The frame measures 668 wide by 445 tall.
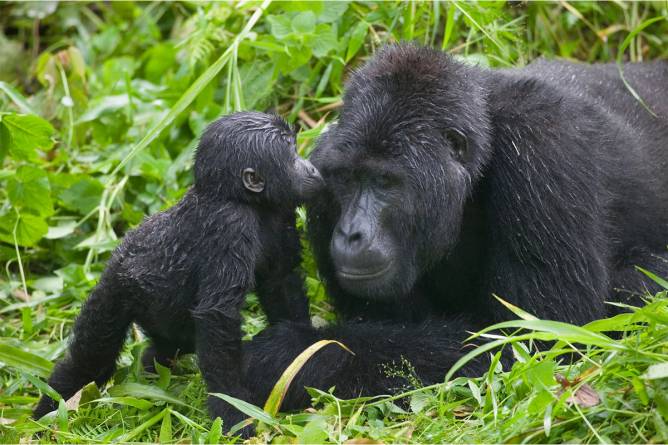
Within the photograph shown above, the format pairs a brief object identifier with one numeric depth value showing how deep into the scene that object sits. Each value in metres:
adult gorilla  9.05
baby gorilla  8.57
